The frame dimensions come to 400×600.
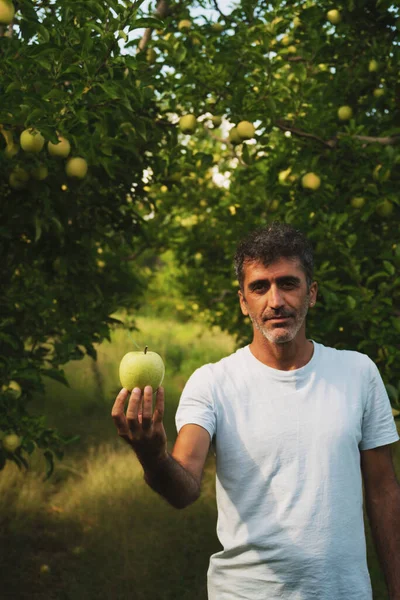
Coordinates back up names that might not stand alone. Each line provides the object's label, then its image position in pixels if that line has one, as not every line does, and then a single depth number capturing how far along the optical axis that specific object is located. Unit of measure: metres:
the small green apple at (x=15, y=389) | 3.75
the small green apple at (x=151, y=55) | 5.02
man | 1.87
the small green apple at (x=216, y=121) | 4.49
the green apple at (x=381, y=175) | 3.92
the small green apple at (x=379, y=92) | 4.55
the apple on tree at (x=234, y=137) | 4.20
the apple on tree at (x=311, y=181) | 4.04
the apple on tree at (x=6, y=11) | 3.41
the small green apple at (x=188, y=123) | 4.36
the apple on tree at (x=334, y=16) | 4.35
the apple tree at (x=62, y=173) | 3.18
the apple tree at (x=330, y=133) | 3.80
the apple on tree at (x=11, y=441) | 3.73
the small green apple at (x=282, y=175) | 5.74
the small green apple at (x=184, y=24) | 4.82
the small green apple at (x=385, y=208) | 3.96
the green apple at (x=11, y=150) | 3.60
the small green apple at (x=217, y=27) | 4.59
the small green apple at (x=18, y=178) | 3.73
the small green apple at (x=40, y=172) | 3.77
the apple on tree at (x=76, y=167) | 3.75
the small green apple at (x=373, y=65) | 4.42
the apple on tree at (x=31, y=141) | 3.48
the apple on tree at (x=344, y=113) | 4.62
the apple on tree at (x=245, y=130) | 4.14
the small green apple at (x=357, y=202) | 4.13
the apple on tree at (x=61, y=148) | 3.64
